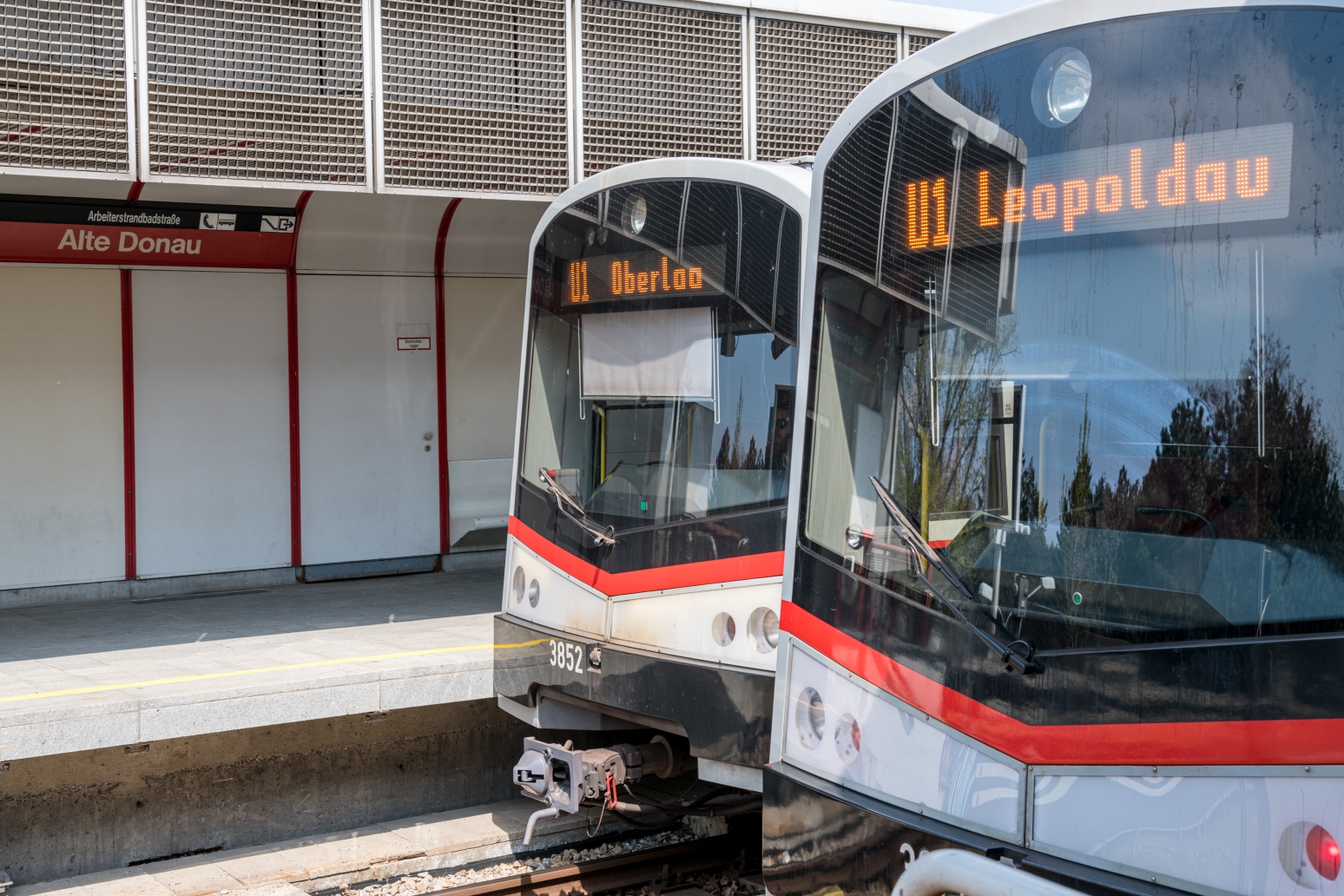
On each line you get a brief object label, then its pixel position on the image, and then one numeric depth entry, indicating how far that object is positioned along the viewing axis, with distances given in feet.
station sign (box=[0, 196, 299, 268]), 28.86
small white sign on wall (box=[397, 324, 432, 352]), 34.37
